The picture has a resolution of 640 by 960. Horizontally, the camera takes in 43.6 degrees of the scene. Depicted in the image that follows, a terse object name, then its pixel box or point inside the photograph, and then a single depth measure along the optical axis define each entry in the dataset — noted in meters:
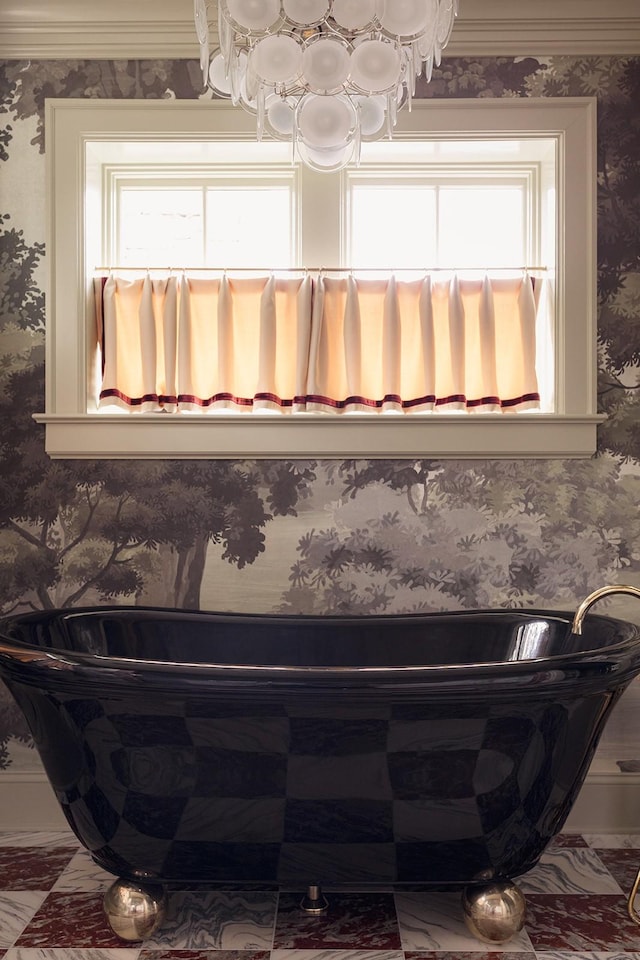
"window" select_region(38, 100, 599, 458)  2.54
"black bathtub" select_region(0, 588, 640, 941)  1.61
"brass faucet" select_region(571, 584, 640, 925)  1.92
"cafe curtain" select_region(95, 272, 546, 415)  2.64
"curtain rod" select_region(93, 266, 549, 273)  2.65
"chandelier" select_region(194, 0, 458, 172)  1.47
